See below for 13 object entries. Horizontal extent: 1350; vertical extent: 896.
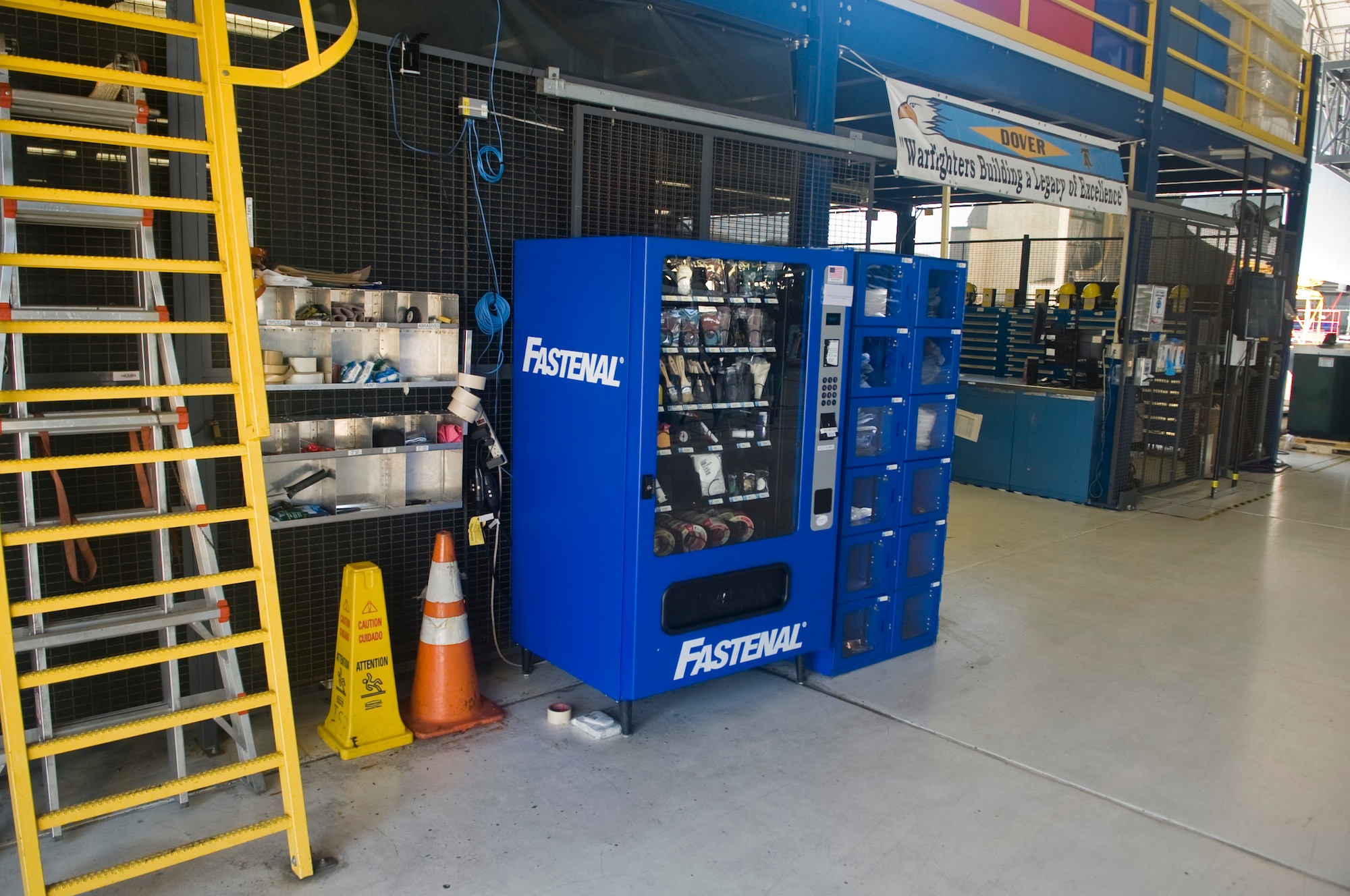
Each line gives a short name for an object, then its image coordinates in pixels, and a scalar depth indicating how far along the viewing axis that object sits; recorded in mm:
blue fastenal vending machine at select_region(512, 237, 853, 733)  3770
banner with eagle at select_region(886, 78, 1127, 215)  5887
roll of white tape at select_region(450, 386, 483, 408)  4227
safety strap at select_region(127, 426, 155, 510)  3266
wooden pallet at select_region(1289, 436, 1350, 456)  12969
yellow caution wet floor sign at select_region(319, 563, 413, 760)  3643
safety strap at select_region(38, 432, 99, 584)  3075
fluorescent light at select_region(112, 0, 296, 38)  3404
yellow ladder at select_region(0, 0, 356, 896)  2484
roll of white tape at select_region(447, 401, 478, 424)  4227
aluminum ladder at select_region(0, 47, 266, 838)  2930
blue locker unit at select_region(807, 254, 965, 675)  4676
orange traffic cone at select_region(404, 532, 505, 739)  3887
